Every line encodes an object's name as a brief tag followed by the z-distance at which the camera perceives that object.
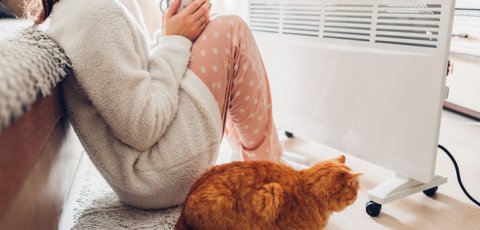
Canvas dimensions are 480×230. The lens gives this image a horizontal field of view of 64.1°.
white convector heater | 0.82
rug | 0.65
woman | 0.55
